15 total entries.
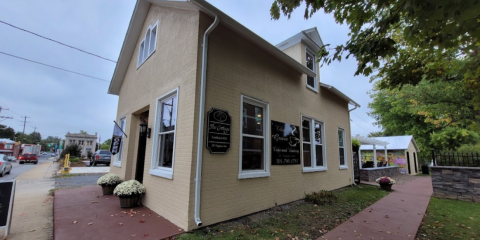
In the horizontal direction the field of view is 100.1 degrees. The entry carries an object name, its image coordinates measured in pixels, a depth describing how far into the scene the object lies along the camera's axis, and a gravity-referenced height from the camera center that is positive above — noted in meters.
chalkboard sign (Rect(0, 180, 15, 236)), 3.67 -1.10
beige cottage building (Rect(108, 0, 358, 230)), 4.21 +0.79
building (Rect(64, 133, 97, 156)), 49.95 +1.27
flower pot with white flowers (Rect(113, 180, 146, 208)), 4.98 -1.17
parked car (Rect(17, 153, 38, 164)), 25.05 -1.75
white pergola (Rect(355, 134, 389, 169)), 15.62 +0.71
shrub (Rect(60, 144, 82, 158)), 27.70 -0.75
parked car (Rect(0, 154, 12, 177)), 12.87 -1.48
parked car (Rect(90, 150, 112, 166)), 20.69 -1.32
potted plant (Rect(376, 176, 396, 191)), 9.24 -1.52
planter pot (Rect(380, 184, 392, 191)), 9.26 -1.69
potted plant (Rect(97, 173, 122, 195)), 6.70 -1.24
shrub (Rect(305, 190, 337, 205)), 6.22 -1.55
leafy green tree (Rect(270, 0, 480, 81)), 2.45 +1.79
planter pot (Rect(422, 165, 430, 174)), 20.52 -1.86
